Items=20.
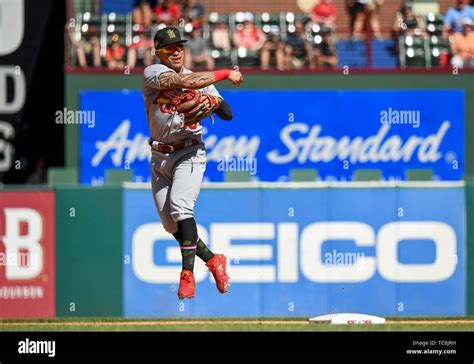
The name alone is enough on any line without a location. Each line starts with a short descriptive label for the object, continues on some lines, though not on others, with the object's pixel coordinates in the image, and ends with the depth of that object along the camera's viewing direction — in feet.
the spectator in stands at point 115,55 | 61.93
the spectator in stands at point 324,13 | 65.05
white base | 38.13
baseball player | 32.86
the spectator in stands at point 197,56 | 60.65
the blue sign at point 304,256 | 46.44
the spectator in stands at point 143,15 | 62.80
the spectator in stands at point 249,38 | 62.36
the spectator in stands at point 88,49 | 61.82
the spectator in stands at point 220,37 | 61.77
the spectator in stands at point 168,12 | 62.13
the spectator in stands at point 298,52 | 62.64
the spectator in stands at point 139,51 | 61.16
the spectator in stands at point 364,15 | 66.28
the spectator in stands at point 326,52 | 62.90
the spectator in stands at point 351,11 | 66.74
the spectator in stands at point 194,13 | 62.18
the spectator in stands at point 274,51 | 62.49
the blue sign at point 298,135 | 61.67
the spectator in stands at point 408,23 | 63.62
